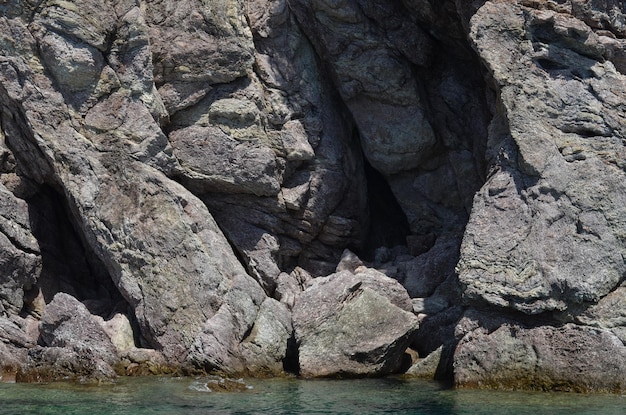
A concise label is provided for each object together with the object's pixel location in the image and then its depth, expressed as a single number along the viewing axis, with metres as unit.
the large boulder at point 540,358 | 26.47
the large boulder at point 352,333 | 29.97
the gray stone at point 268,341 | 30.72
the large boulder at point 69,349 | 28.66
